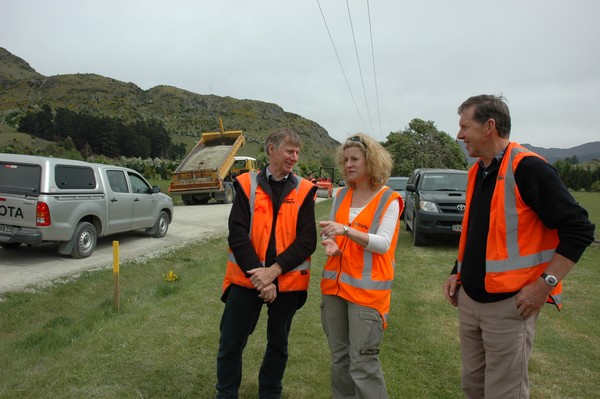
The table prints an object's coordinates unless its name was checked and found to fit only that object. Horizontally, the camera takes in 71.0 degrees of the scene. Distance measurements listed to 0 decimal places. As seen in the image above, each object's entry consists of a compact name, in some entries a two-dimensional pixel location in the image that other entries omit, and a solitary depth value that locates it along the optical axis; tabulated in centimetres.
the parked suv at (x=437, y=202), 966
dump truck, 2014
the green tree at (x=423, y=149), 4497
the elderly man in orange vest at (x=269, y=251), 270
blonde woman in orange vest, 242
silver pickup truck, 745
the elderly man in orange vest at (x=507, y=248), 197
